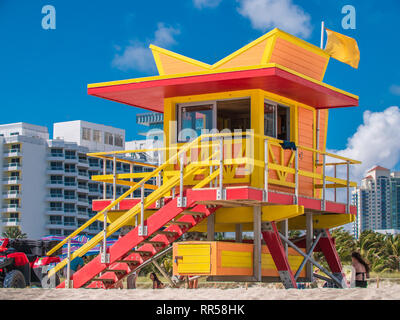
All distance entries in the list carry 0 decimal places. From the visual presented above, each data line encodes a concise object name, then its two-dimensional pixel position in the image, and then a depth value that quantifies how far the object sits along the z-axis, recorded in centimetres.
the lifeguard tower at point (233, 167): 1862
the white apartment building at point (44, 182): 13175
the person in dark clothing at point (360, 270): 2283
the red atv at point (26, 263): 1933
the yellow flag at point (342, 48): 2338
